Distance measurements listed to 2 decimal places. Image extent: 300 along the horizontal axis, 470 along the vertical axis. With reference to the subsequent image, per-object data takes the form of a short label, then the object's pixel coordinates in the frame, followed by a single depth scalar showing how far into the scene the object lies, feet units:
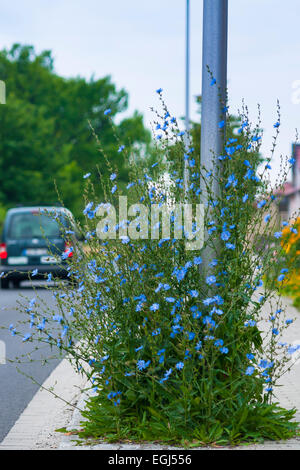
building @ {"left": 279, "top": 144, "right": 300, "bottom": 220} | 145.79
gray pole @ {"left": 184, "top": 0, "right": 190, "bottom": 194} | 81.30
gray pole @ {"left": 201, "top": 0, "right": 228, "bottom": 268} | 16.61
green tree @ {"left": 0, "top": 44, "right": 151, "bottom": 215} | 157.07
